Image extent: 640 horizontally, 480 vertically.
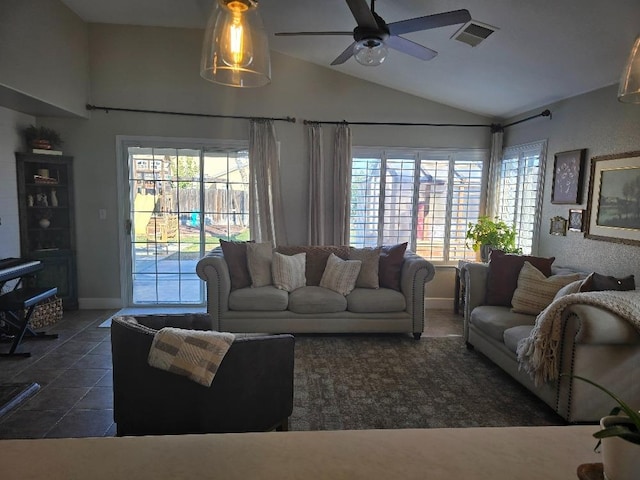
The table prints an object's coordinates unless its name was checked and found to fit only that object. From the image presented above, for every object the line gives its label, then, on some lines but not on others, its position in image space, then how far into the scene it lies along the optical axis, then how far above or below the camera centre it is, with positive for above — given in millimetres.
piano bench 3547 -943
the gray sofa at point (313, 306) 4129 -1042
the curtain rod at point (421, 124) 5166 +1000
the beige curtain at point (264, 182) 5023 +218
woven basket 4311 -1249
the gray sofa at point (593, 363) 2527 -959
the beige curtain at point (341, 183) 5156 +237
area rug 2752 -1394
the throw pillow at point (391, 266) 4465 -672
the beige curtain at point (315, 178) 5145 +289
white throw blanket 2553 -760
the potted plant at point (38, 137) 4535 +630
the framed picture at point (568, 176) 3846 +301
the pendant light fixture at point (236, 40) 1300 +511
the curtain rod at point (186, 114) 4855 +1007
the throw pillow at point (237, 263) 4312 -653
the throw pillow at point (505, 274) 3768 -609
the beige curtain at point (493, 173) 5215 +416
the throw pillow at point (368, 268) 4449 -691
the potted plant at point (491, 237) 4762 -351
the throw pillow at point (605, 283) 2885 -516
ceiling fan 2416 +1082
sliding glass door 5109 -158
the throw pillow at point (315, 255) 4562 -584
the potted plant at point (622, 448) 655 -378
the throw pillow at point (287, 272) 4324 -736
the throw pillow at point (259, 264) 4359 -666
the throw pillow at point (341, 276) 4348 -762
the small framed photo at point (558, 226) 4059 -178
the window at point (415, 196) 5348 +103
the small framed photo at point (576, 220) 3842 -108
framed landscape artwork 3254 +85
